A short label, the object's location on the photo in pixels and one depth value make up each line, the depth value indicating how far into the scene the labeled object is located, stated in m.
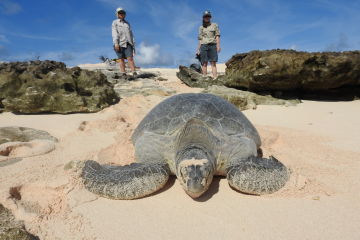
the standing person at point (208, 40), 8.31
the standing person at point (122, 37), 7.85
